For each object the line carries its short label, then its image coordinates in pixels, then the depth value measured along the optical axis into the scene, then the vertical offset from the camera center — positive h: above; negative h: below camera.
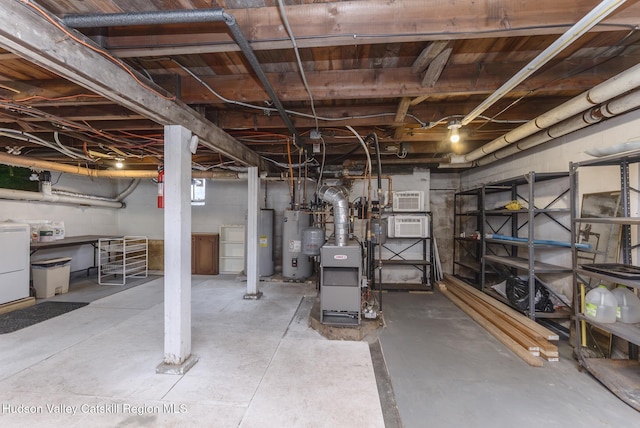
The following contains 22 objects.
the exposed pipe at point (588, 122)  2.02 +0.88
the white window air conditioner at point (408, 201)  4.76 +0.26
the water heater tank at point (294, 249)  5.12 -0.66
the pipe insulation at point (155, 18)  1.28 +0.97
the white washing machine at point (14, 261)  3.68 -0.65
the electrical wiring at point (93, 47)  1.20 +0.94
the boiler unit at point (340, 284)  3.01 -0.81
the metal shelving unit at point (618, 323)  1.94 -0.86
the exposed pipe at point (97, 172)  3.97 +0.78
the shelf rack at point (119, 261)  5.44 -1.02
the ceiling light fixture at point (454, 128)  2.70 +0.91
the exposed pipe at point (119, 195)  5.30 +0.44
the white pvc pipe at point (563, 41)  1.16 +0.92
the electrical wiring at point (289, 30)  1.25 +0.98
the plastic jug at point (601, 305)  2.17 -0.74
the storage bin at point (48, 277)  4.27 -1.01
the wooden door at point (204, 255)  5.84 -0.88
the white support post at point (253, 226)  4.08 -0.17
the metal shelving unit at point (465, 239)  4.81 -0.47
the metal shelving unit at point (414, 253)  4.82 -0.74
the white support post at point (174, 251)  2.25 -0.31
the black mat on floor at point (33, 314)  3.18 -1.32
